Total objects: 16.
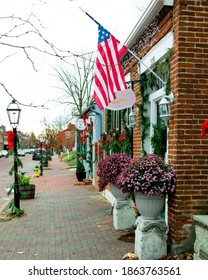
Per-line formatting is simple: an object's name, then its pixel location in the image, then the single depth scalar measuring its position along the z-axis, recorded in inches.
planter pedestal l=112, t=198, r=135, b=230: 282.7
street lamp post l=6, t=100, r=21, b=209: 362.0
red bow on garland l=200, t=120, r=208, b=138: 168.7
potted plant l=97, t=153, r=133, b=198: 281.7
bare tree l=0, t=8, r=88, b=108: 132.0
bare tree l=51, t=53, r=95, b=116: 1283.2
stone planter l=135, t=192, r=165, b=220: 205.6
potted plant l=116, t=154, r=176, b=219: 201.2
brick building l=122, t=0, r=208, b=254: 205.5
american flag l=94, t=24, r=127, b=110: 247.3
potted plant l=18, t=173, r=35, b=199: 471.1
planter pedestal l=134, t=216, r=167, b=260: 207.0
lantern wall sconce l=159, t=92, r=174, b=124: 213.5
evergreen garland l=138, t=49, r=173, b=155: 273.9
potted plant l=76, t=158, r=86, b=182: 689.6
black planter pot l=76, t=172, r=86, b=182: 690.2
